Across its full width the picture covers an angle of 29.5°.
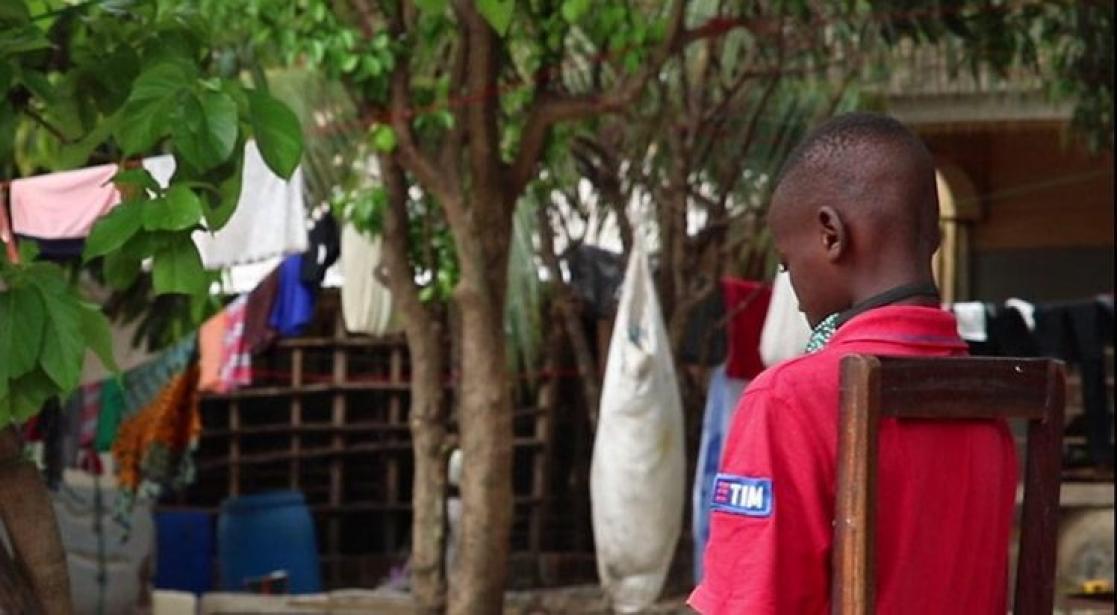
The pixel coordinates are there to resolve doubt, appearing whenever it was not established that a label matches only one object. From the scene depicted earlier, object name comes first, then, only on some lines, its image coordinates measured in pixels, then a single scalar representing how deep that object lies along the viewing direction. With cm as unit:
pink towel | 834
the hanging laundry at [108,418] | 1176
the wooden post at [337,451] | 1460
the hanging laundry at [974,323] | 1112
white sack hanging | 1076
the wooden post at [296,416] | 1455
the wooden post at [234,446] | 1448
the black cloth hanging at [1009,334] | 1114
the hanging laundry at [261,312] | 1162
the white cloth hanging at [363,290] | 1081
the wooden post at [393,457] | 1471
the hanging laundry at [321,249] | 1131
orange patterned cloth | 1180
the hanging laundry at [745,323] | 1162
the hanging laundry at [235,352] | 1195
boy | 247
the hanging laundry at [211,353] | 1207
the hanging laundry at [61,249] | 841
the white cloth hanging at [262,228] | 894
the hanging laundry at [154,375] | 1161
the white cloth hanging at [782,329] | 1069
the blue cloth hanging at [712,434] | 1138
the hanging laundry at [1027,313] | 1135
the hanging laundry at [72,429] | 1153
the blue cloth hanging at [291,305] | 1156
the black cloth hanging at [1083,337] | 1146
